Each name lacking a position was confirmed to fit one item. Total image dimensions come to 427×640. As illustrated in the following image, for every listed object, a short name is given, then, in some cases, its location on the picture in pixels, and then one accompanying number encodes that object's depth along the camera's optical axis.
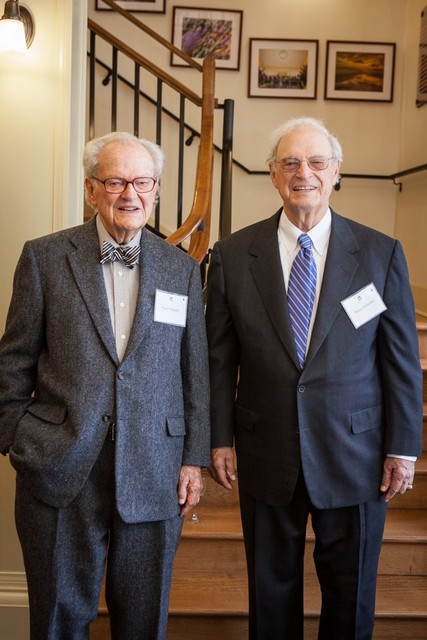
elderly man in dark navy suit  1.82
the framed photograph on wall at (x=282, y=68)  5.22
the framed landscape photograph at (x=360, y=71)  5.21
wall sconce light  2.14
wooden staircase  2.56
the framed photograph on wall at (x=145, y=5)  5.21
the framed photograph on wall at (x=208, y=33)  5.21
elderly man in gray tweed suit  1.66
